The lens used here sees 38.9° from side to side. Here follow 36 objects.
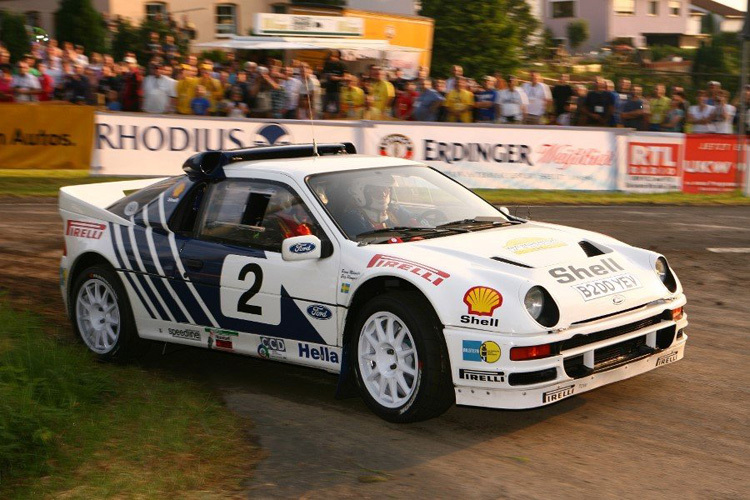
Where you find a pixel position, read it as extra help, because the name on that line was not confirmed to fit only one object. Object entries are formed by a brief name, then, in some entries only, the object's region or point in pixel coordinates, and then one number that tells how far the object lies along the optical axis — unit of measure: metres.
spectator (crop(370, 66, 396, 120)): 19.73
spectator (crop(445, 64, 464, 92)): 19.92
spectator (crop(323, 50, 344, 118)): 19.92
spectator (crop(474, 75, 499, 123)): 19.81
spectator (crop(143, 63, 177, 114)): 18.73
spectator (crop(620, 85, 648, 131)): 20.31
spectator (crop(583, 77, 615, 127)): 20.11
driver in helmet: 6.75
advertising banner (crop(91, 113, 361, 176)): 17.55
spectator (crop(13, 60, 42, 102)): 18.61
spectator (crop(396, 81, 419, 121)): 20.11
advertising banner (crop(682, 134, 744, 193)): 19.44
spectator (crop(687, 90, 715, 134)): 20.56
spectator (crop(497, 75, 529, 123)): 19.83
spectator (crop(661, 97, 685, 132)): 20.28
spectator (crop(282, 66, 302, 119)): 19.14
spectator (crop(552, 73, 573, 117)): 20.39
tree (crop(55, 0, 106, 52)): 33.56
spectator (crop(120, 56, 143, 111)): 18.94
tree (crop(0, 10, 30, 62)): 32.97
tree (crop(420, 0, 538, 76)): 45.00
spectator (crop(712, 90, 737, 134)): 20.59
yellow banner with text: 17.59
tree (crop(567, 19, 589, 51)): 75.81
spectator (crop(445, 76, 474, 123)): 19.64
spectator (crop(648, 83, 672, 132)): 20.45
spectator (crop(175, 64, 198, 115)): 18.83
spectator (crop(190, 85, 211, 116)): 18.73
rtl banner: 19.11
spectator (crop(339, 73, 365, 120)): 19.64
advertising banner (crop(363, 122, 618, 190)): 18.03
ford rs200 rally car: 5.85
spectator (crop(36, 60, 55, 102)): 18.92
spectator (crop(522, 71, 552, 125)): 20.09
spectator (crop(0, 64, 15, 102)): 18.45
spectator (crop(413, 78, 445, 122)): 19.75
